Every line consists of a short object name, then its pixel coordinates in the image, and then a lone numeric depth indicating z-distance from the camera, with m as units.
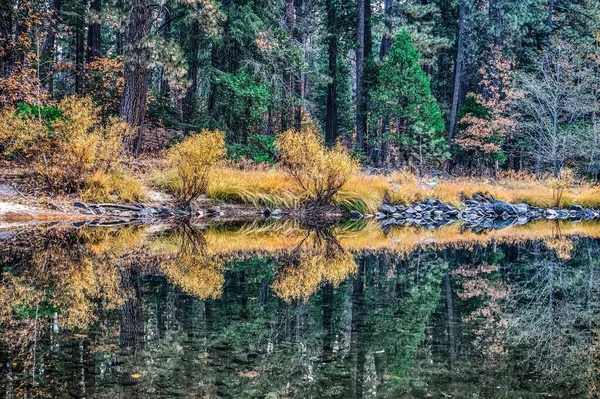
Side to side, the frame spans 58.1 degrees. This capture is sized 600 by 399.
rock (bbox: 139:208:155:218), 12.55
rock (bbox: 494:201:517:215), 17.48
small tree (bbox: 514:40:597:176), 23.11
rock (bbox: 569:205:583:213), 18.64
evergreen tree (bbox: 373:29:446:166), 21.81
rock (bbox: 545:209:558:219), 17.75
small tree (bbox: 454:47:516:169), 26.16
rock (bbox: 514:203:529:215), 17.73
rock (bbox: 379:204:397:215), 15.57
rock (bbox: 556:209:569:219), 17.98
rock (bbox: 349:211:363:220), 14.79
